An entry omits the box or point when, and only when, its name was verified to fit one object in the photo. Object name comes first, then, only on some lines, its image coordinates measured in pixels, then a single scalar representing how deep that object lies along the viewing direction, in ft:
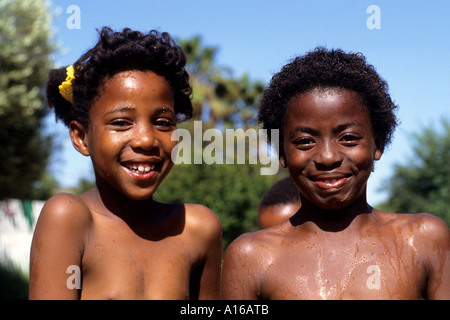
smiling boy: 8.69
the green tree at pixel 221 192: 51.96
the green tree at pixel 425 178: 69.87
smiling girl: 9.33
